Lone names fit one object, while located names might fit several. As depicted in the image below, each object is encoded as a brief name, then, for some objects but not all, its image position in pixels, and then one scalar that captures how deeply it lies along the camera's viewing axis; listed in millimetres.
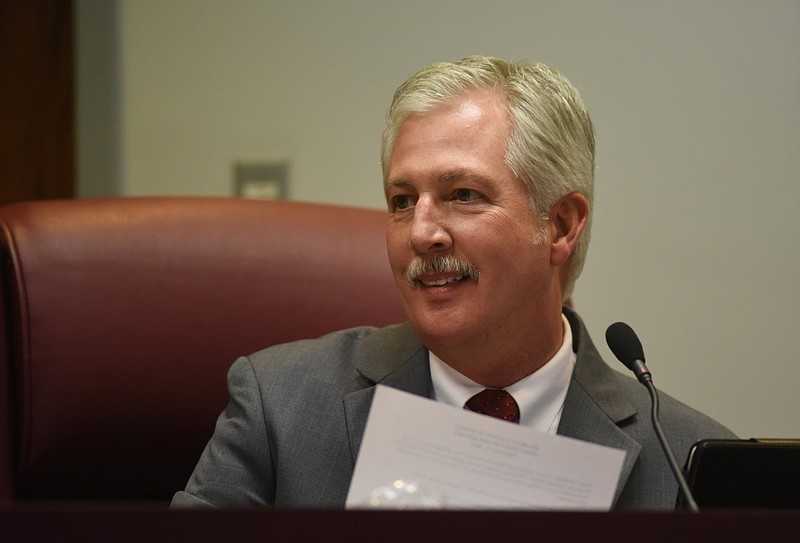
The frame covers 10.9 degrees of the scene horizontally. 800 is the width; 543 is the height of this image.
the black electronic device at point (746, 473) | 3080
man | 3310
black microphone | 3179
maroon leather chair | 3365
